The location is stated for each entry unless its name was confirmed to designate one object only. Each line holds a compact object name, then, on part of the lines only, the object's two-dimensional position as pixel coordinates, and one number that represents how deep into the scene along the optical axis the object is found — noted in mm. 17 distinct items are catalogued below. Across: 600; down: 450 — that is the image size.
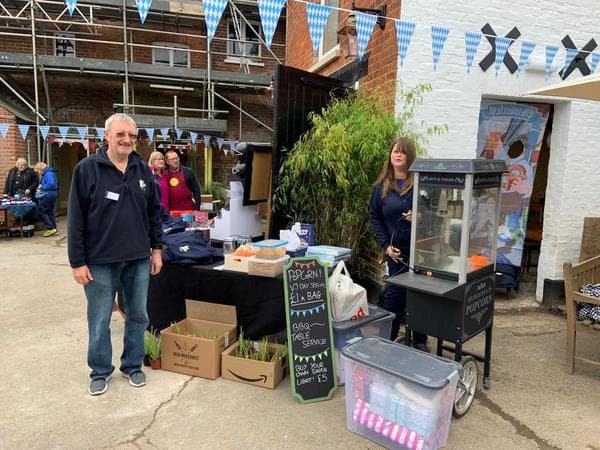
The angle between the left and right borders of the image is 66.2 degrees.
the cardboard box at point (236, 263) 3621
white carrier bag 3361
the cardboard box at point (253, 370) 3358
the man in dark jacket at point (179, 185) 6066
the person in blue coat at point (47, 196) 10199
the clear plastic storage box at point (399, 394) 2498
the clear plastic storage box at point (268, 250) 3535
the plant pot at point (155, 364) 3680
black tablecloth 3549
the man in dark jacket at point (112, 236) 3008
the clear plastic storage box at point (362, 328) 3373
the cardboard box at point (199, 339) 3504
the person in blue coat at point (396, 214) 3635
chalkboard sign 3178
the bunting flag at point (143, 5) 3496
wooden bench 3723
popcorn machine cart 3061
